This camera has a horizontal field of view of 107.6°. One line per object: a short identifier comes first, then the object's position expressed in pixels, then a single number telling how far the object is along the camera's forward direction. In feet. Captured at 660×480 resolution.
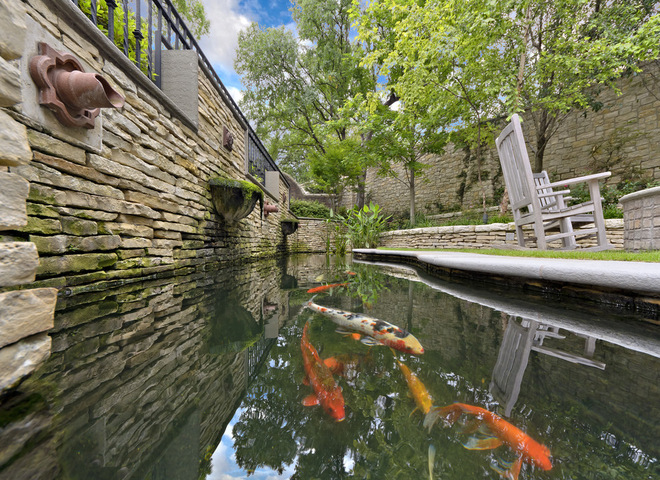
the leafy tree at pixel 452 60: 16.51
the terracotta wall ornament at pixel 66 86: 4.38
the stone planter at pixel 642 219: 6.93
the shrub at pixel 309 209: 37.17
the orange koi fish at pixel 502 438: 1.51
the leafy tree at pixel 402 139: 24.54
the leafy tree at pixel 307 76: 33.24
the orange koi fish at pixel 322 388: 2.06
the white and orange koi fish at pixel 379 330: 3.12
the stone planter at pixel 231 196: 10.74
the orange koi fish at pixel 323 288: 7.23
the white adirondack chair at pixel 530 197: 8.70
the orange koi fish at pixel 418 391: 2.06
